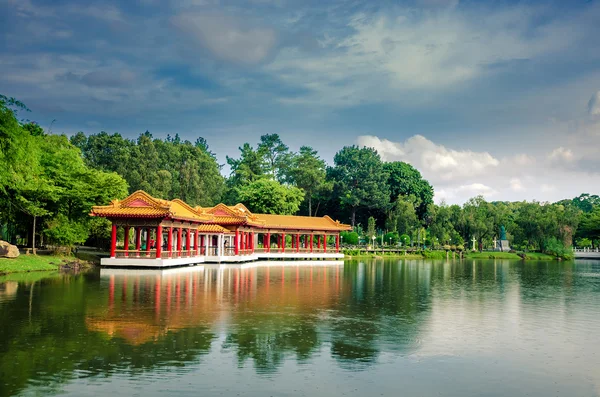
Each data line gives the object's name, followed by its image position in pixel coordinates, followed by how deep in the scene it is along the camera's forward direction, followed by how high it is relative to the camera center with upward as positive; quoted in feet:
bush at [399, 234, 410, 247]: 240.32 +0.49
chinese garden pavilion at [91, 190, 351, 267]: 120.16 +2.51
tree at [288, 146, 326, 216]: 275.18 +32.74
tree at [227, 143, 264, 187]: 270.05 +35.60
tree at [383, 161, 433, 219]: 280.31 +27.96
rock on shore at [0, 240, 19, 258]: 110.52 -2.39
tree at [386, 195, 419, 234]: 257.34 +10.26
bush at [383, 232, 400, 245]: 249.10 +0.94
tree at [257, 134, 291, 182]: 292.40 +45.16
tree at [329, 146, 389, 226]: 264.93 +29.58
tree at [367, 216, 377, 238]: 249.12 +4.93
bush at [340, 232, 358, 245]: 232.94 +1.20
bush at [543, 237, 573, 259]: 242.78 -3.58
